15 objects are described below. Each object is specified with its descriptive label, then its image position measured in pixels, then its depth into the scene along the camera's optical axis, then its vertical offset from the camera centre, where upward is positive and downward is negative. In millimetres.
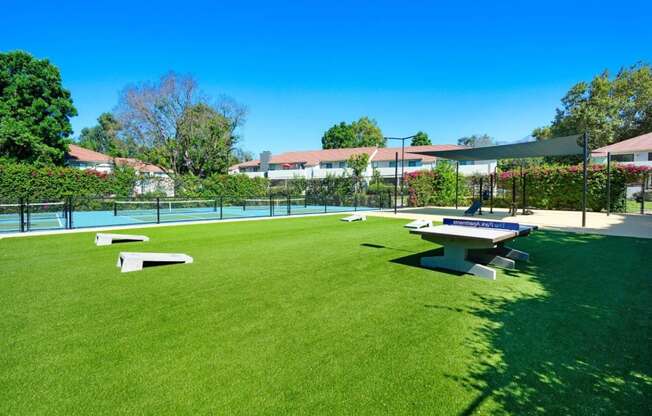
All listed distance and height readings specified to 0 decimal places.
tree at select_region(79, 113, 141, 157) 34312 +9015
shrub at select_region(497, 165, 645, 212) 17719 +469
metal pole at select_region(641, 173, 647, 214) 16347 +206
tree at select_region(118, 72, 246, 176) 32906 +6281
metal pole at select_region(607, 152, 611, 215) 16166 +201
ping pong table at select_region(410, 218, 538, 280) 5523 -769
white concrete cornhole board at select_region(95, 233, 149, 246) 8922 -1139
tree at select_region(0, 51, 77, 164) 25219 +6071
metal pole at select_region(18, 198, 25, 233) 11389 -824
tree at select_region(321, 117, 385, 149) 69938 +11406
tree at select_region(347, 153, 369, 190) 37906 +3226
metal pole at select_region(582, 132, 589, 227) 11695 +786
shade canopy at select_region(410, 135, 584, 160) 13084 +1811
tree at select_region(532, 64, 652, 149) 36281 +8807
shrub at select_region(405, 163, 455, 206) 24125 +455
